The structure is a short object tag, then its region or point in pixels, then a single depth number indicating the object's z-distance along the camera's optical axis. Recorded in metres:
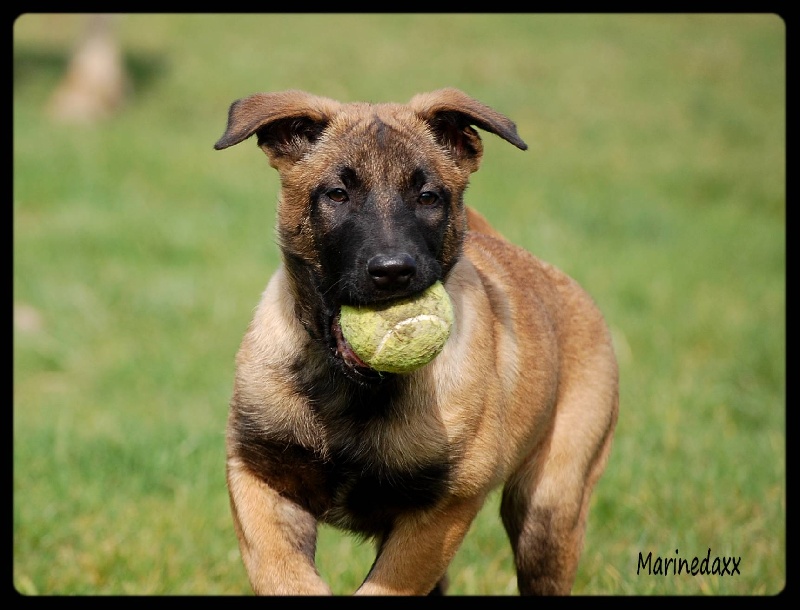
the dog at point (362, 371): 7.76
